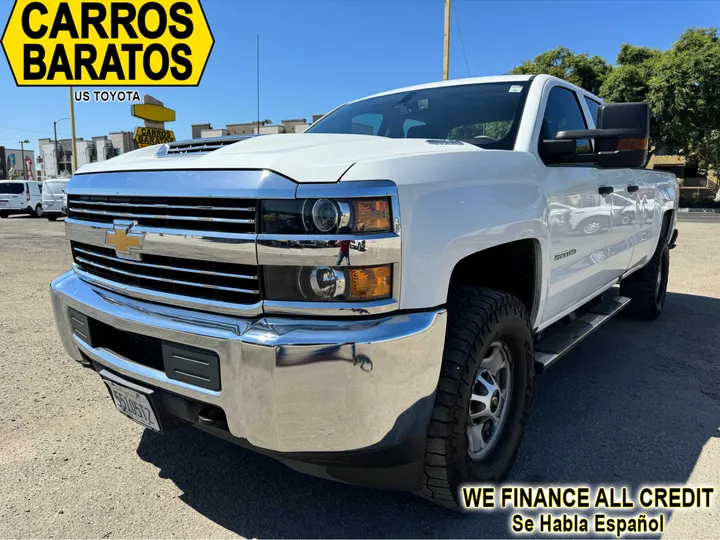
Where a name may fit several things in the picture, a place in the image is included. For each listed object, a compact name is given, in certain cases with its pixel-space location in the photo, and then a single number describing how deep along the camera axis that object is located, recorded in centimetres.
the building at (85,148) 6700
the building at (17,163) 7848
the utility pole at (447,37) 1323
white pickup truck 169
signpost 1343
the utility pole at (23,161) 7730
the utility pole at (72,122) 2994
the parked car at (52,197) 2130
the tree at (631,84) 2302
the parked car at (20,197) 2271
